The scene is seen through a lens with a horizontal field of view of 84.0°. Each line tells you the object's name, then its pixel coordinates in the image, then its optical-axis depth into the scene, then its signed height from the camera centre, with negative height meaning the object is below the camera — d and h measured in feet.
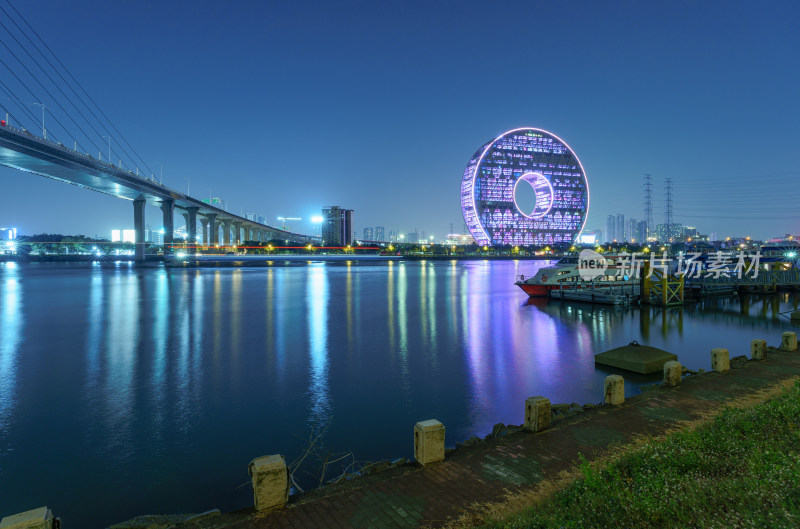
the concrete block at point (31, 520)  18.21 -10.98
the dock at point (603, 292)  128.98 -13.49
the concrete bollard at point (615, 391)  36.70 -11.75
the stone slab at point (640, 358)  56.65 -14.38
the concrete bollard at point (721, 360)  45.68 -11.63
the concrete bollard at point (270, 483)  22.31 -11.64
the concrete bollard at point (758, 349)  50.25 -11.65
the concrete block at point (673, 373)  40.98 -11.59
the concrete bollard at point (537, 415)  31.22 -11.70
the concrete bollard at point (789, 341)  55.26 -11.85
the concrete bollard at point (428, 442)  26.73 -11.58
